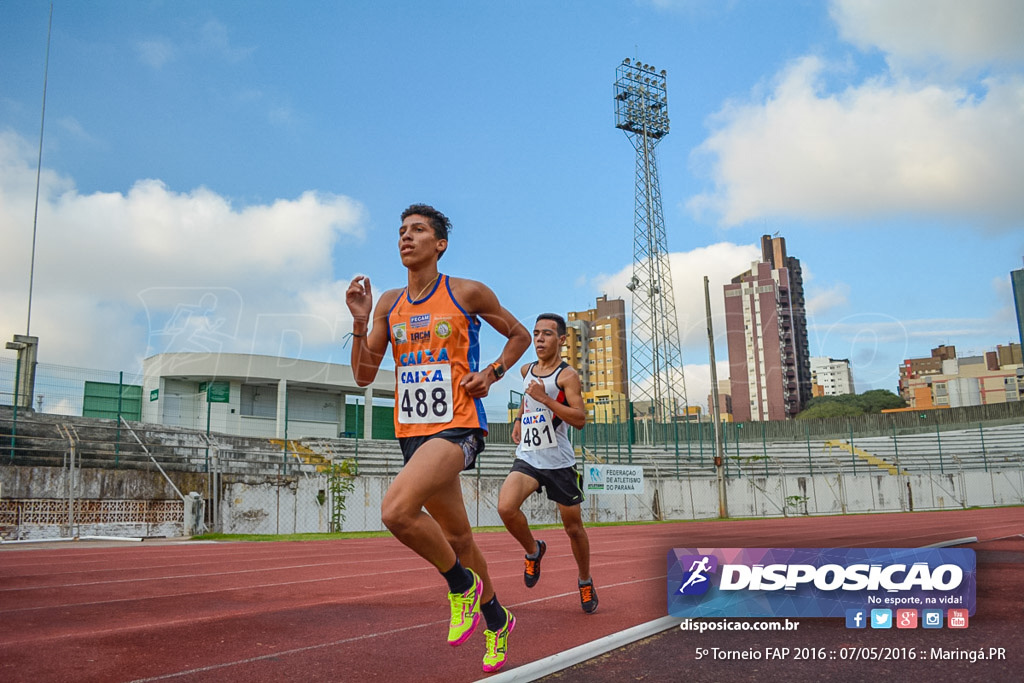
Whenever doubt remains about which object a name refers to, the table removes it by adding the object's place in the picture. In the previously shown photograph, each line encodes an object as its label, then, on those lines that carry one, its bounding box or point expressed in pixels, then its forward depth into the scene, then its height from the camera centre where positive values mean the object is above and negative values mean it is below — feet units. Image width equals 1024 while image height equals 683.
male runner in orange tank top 11.50 +1.28
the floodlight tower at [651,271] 130.62 +32.46
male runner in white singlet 17.83 +0.38
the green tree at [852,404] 339.36 +27.00
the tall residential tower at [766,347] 396.98 +60.20
